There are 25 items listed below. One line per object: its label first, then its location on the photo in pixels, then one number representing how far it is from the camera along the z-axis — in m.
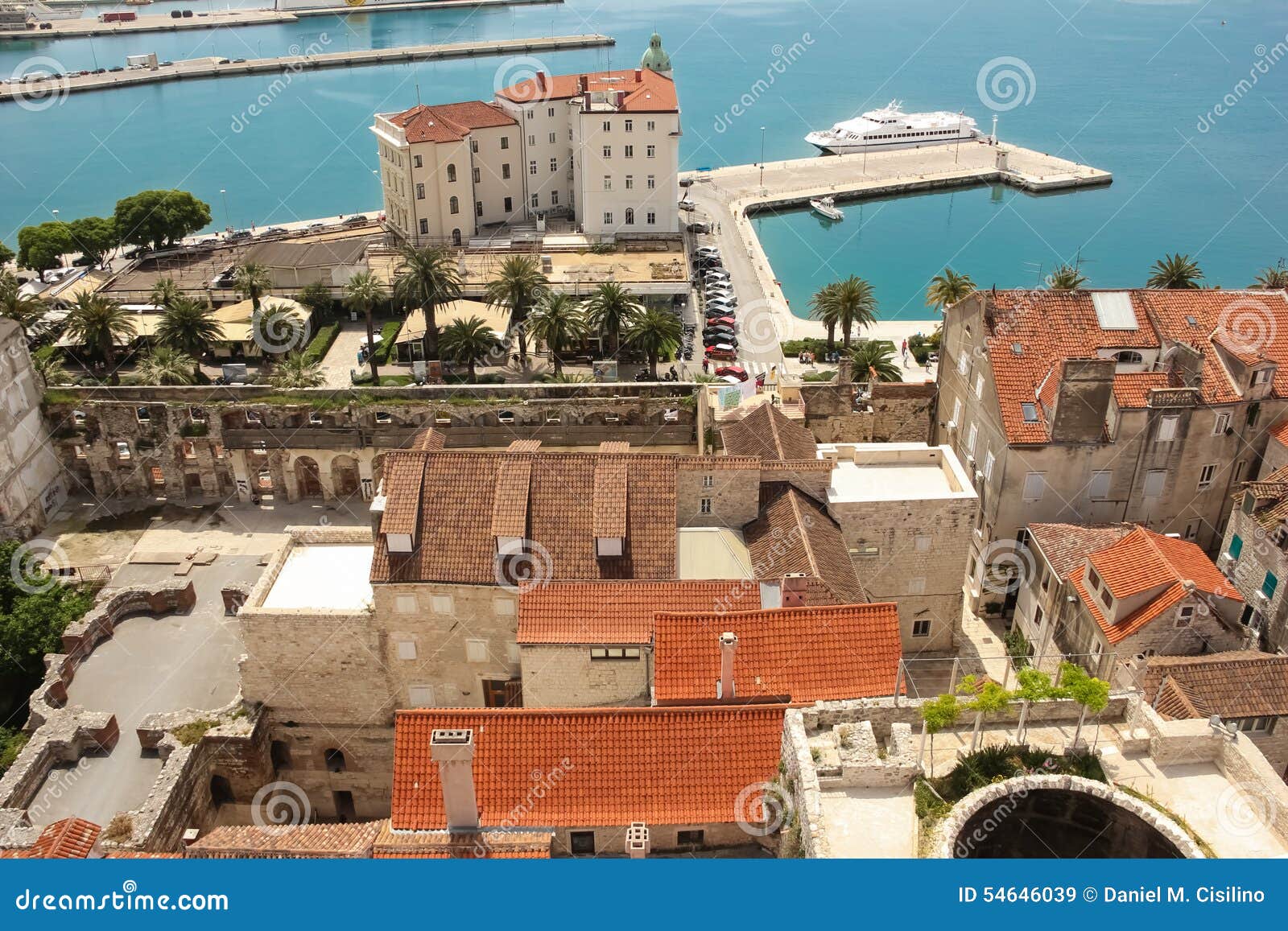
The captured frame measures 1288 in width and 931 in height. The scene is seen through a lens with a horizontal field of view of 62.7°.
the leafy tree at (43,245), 95.69
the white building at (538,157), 97.00
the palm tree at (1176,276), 71.56
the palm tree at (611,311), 71.44
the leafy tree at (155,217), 101.69
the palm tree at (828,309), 73.56
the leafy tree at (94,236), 98.38
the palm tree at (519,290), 78.06
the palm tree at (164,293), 78.69
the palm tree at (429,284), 75.50
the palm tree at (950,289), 70.25
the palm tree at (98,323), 71.25
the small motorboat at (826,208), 123.38
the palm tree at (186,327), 74.94
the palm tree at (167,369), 66.12
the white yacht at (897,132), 150.25
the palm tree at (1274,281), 61.19
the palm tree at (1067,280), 71.31
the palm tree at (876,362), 65.69
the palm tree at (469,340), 73.06
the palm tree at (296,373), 61.03
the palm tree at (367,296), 76.25
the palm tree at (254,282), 82.19
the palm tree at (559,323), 71.75
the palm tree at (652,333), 70.75
